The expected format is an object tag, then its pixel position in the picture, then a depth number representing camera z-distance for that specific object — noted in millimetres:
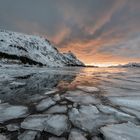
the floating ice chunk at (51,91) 3439
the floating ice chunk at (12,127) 1608
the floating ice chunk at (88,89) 3799
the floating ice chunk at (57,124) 1589
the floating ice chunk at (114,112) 1978
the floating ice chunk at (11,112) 1997
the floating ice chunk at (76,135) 1450
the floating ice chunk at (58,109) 2202
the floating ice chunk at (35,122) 1662
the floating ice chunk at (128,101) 2500
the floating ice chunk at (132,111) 2114
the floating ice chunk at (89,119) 1704
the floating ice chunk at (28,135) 1430
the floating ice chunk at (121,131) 1446
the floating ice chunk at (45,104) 2337
